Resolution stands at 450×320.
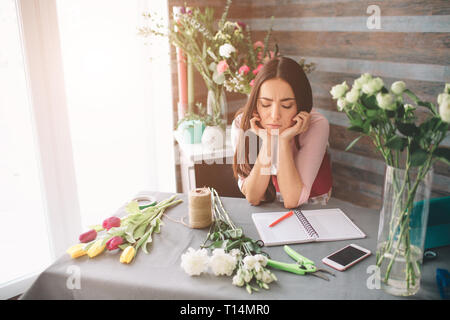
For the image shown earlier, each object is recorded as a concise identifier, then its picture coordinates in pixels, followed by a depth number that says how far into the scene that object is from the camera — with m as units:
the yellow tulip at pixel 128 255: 1.14
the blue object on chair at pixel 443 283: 0.99
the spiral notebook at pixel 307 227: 1.25
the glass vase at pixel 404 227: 0.97
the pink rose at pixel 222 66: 1.95
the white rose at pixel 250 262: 1.05
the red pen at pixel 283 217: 1.34
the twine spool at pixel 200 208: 1.29
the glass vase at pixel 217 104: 2.19
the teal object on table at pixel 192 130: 2.12
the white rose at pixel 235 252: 1.12
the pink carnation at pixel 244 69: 1.96
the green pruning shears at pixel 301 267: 1.08
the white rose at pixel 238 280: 1.03
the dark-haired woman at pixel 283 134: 1.48
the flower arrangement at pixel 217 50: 2.01
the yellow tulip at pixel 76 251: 1.17
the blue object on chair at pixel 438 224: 1.18
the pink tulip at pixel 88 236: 1.25
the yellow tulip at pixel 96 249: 1.16
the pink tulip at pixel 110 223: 1.29
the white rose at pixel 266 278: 1.03
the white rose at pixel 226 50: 1.94
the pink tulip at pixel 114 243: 1.19
